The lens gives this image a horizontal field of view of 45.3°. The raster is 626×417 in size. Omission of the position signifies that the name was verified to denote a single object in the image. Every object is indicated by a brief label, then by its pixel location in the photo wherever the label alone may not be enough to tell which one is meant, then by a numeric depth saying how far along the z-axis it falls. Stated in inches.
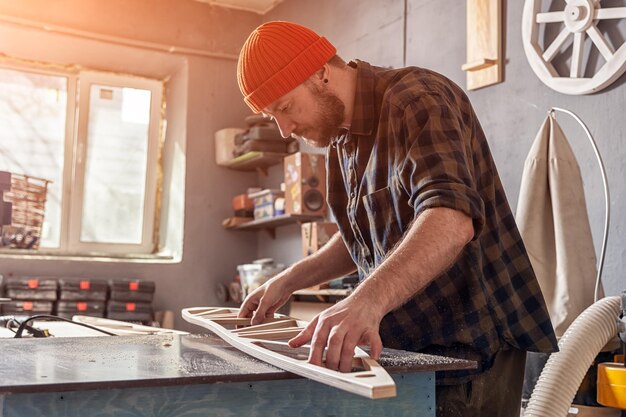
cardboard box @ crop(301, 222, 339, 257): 173.3
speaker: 179.8
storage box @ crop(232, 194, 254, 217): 211.0
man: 54.6
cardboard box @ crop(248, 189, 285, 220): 193.9
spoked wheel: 111.1
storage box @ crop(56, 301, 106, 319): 189.6
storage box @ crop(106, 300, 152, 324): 194.1
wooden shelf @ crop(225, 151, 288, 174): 201.8
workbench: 44.4
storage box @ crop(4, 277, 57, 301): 186.5
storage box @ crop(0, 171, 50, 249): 197.9
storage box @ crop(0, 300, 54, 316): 184.9
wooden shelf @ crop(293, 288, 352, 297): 152.4
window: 215.3
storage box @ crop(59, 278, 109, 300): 191.3
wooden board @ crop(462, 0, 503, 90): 133.5
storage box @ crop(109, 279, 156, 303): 195.8
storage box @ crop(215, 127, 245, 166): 215.3
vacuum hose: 89.9
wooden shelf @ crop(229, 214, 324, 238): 184.2
